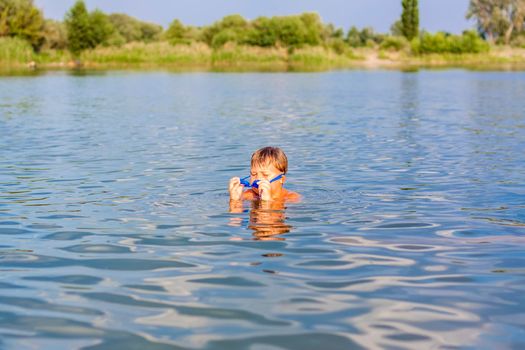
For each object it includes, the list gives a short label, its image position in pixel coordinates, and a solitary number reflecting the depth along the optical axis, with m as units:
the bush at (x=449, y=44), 88.69
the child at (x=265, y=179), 8.38
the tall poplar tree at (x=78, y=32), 87.25
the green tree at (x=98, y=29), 87.81
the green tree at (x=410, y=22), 96.25
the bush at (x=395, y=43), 96.62
